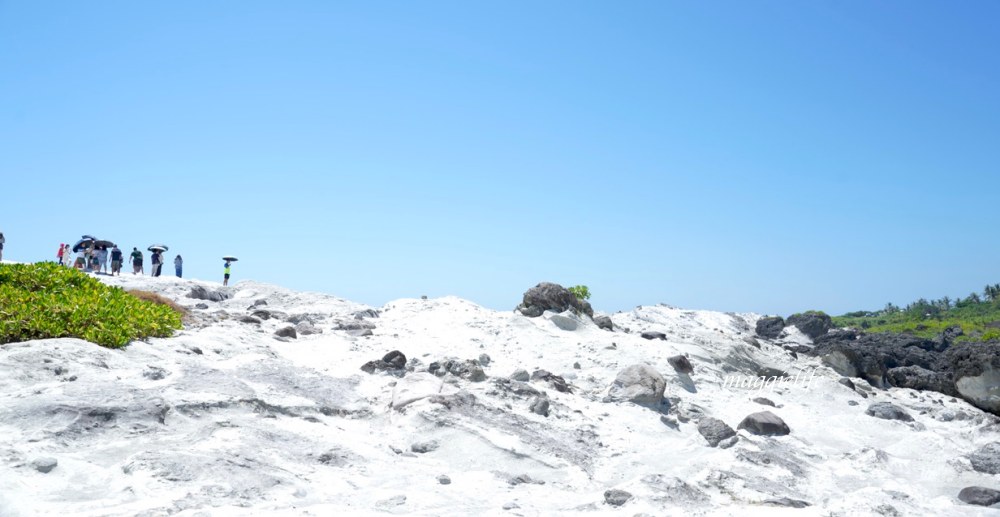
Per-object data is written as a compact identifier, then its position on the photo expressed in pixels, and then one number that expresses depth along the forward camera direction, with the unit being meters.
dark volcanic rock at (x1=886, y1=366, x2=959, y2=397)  16.02
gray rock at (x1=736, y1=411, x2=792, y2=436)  10.09
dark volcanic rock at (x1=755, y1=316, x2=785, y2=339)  33.03
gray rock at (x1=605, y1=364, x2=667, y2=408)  10.75
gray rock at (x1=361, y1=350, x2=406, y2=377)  11.04
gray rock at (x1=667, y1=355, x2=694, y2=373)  13.04
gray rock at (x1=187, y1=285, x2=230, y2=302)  20.34
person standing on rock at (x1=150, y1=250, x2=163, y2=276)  27.59
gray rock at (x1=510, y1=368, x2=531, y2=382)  11.18
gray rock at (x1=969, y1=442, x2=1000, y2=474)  9.05
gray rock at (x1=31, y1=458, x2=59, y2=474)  5.78
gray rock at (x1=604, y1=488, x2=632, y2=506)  6.71
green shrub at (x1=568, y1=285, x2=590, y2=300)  20.04
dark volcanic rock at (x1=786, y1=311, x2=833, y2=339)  33.69
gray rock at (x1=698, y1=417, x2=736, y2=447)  9.40
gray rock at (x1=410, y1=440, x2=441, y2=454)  7.80
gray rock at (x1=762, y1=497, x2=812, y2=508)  7.12
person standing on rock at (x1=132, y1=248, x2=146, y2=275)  27.47
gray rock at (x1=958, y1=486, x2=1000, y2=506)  7.64
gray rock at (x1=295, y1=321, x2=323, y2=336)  14.18
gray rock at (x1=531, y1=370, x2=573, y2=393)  11.10
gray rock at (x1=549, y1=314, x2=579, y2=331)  16.17
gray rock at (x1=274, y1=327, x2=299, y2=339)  13.43
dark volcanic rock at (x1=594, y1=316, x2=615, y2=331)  17.75
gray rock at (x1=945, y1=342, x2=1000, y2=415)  14.52
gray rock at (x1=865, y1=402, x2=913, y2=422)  12.11
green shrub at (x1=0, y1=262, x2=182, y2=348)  9.62
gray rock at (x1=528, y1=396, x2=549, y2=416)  9.59
